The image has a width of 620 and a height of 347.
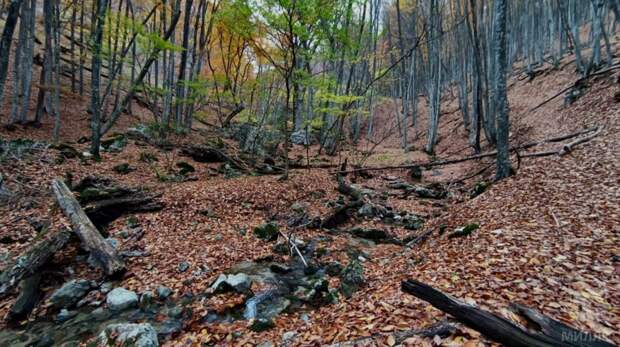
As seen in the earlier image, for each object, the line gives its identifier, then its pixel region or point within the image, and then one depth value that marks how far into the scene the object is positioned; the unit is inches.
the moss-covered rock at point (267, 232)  256.8
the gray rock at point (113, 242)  219.8
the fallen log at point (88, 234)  192.5
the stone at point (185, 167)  399.2
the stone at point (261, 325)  143.0
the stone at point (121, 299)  166.1
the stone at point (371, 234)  270.2
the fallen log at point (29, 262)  173.3
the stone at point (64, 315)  157.4
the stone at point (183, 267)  202.8
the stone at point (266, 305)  159.6
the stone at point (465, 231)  201.6
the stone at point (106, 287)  179.0
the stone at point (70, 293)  167.5
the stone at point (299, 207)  316.8
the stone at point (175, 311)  160.1
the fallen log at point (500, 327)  81.9
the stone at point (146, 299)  168.2
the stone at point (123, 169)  358.1
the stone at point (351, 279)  176.1
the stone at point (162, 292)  175.5
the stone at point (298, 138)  802.2
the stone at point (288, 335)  130.5
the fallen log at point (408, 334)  100.7
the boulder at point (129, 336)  126.3
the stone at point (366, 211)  322.0
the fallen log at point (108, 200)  253.7
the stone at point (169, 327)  146.5
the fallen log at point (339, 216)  295.0
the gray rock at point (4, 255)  192.8
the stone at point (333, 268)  205.6
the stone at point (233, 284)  180.2
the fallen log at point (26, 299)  154.5
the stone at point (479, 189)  309.9
